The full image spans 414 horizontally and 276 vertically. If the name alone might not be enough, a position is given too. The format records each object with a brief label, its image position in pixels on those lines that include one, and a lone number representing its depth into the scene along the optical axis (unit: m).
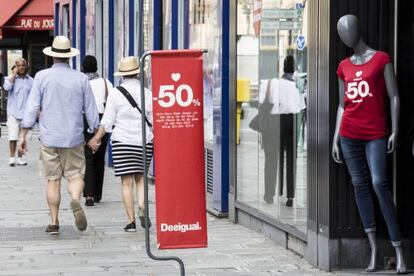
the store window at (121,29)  19.97
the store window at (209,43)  12.76
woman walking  11.52
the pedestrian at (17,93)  20.30
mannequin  8.54
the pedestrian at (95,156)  14.13
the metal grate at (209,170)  13.28
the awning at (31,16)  34.28
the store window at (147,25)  17.75
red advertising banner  7.76
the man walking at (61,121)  11.27
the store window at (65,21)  30.42
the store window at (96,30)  23.73
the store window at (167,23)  16.45
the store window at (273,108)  9.83
